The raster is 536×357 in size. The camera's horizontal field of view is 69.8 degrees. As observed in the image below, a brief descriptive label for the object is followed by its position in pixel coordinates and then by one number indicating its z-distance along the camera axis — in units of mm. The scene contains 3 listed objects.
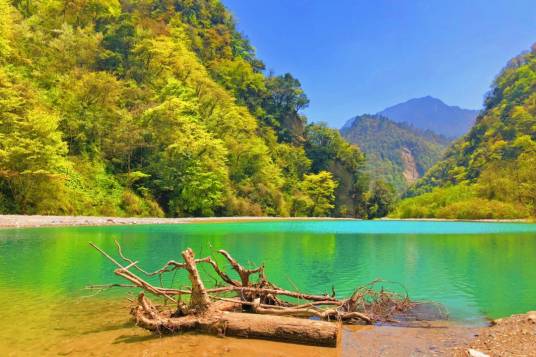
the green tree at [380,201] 83750
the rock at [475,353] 5380
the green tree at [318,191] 72375
